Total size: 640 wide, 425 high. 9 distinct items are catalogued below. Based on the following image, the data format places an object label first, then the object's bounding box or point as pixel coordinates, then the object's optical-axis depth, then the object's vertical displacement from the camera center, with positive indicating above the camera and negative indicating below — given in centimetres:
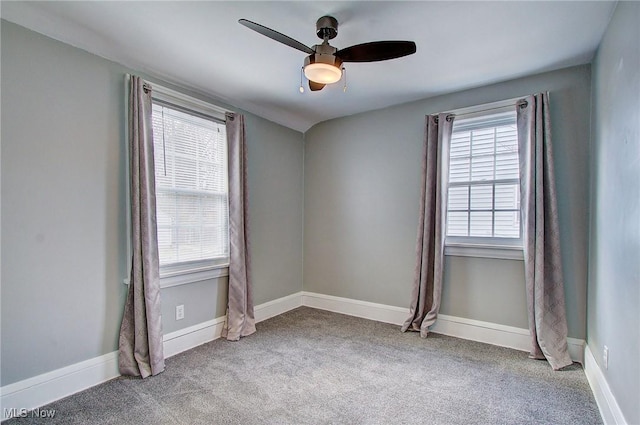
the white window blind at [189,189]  272 +17
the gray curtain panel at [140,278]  238 -54
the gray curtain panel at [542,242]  259 -29
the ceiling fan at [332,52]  184 +95
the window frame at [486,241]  287 -33
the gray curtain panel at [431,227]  312 -19
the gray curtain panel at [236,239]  318 -33
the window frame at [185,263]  246 -6
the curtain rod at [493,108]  277 +94
